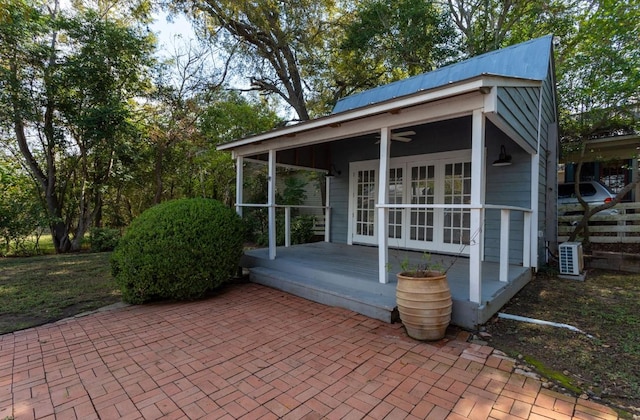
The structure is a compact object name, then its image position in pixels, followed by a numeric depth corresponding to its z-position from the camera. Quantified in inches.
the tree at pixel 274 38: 378.3
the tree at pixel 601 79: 279.6
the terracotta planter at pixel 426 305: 111.4
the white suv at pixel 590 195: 285.0
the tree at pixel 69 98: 303.7
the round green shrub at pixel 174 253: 153.9
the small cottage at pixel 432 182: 124.0
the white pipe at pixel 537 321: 123.8
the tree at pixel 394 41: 371.9
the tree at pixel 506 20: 356.8
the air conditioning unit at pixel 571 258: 201.9
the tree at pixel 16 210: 315.6
